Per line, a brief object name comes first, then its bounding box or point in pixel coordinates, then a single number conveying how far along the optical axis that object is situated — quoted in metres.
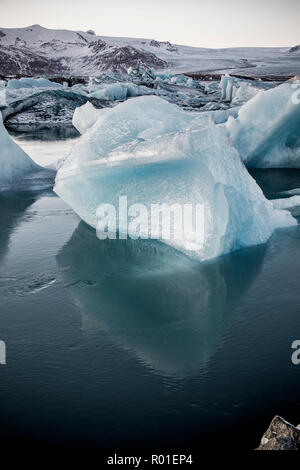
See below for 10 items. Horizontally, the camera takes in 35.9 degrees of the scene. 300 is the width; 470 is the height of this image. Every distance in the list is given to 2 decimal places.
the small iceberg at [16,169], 7.37
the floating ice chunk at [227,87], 21.69
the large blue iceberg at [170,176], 3.94
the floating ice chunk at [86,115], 6.93
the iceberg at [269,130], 6.98
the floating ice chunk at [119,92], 20.22
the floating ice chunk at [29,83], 21.67
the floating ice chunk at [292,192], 6.62
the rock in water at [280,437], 1.67
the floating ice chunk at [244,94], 13.79
